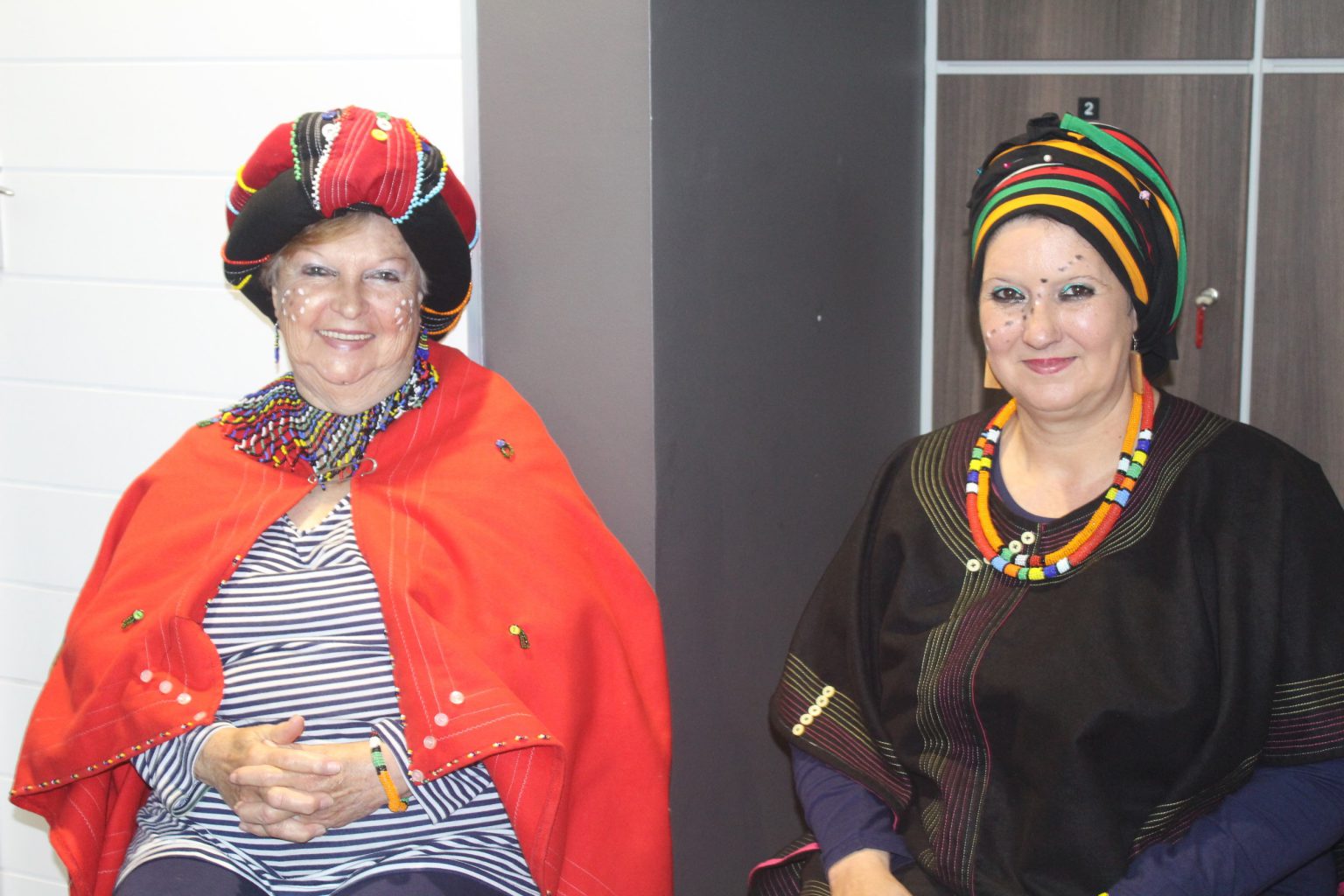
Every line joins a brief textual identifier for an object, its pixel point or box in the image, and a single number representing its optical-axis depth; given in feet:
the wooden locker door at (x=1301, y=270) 8.08
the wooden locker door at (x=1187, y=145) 8.27
